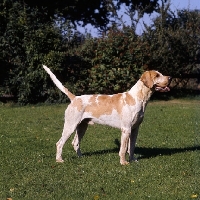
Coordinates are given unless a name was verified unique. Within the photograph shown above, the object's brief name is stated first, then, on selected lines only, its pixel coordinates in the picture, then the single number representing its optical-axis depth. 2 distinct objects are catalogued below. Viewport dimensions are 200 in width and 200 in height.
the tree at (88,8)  31.10
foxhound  8.50
